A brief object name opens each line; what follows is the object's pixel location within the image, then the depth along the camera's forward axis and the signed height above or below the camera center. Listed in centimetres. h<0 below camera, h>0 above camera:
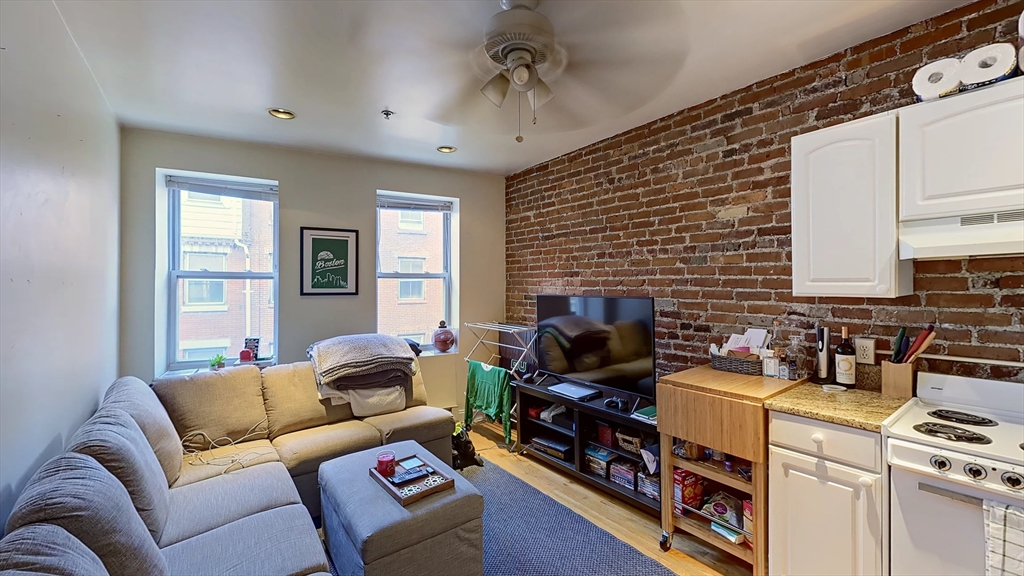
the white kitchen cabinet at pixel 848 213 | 172 +33
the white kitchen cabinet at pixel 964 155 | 145 +49
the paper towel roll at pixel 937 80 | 157 +79
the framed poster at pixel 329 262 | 350 +24
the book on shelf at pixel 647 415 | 241 -73
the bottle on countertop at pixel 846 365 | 196 -35
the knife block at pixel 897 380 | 180 -39
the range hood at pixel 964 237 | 145 +19
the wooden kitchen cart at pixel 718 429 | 187 -65
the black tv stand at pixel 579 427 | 257 -99
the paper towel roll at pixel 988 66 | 147 +79
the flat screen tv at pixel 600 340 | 259 -35
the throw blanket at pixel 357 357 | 296 -49
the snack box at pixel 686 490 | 223 -106
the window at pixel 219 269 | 324 +17
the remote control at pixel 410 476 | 198 -88
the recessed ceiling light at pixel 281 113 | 265 +112
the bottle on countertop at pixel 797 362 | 212 -36
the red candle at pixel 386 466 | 207 -86
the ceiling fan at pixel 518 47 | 155 +94
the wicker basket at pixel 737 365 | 222 -41
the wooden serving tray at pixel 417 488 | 185 -90
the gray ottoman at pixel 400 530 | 169 -101
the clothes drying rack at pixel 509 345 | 354 -50
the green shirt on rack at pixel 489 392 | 346 -88
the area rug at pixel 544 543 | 209 -136
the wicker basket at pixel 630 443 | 261 -96
